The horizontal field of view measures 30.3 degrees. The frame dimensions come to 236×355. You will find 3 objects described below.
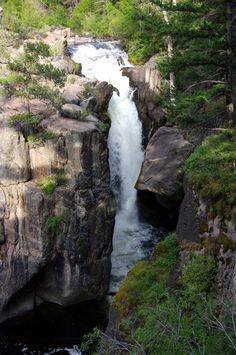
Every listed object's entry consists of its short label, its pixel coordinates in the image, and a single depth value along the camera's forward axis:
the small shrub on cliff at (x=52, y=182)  18.91
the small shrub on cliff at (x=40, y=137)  19.17
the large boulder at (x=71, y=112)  20.41
